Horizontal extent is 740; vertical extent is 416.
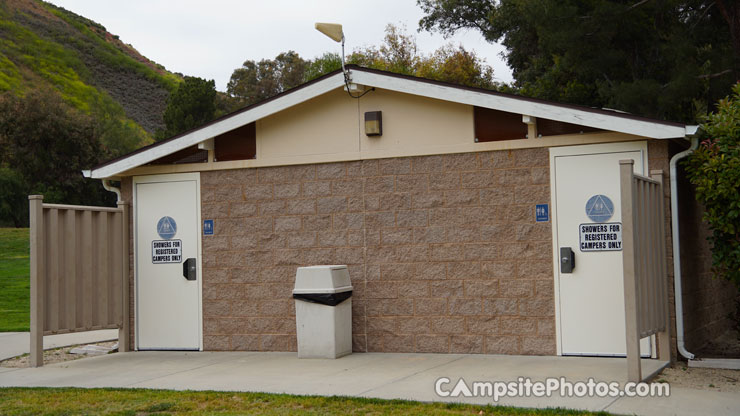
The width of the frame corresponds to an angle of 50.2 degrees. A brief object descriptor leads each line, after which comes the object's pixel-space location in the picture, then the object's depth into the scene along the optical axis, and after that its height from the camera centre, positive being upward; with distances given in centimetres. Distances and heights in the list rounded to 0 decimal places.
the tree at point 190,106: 4466 +744
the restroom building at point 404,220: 920 +14
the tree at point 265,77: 5769 +1167
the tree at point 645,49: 1992 +471
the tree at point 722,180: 825 +45
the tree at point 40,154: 3809 +413
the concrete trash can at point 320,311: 969 -97
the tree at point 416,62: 4038 +917
